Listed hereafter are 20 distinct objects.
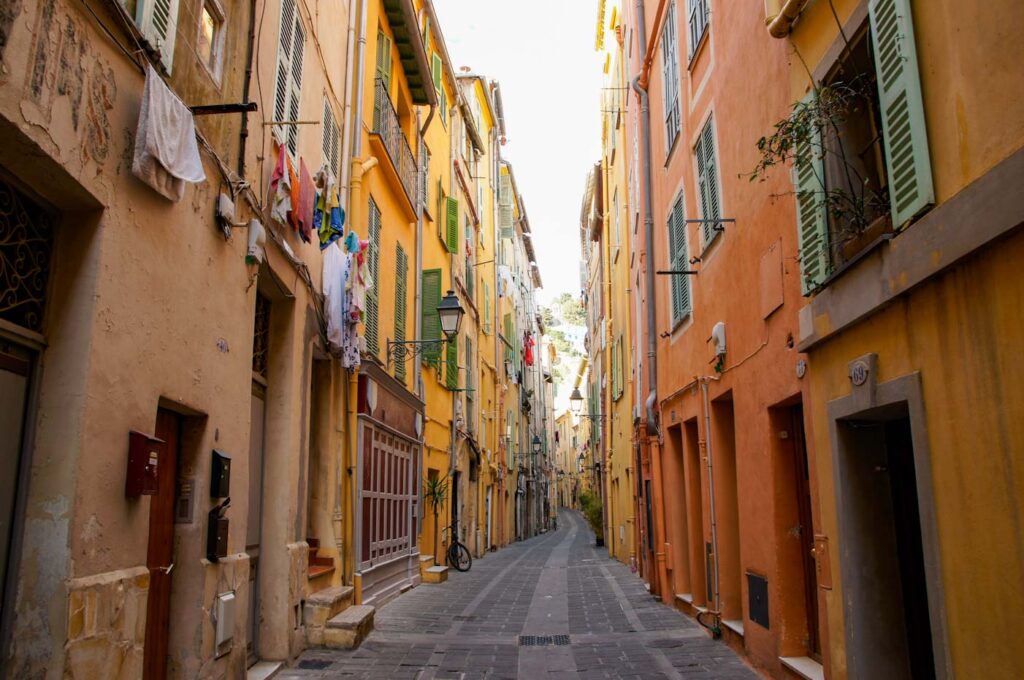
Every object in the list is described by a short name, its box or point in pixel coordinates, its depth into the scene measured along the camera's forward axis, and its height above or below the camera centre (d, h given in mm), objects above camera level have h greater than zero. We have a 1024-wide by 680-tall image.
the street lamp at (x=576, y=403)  39606 +6758
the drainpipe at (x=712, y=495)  9344 +119
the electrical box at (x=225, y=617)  6191 -782
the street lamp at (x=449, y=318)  12625 +2830
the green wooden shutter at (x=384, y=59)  13000 +7002
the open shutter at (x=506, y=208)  32062 +11368
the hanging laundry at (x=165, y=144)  4734 +2133
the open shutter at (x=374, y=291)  11984 +3143
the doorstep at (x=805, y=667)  6281 -1248
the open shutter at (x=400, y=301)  14086 +3492
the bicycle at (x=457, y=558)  17844 -1045
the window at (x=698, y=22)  9641 +5614
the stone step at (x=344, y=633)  8492 -1231
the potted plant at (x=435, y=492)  17109 +333
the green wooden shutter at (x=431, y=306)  16516 +4009
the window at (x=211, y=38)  6191 +3540
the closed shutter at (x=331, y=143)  10234 +4484
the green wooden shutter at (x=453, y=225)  19547 +6546
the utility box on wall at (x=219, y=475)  6270 +264
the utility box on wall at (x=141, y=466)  4781 +257
